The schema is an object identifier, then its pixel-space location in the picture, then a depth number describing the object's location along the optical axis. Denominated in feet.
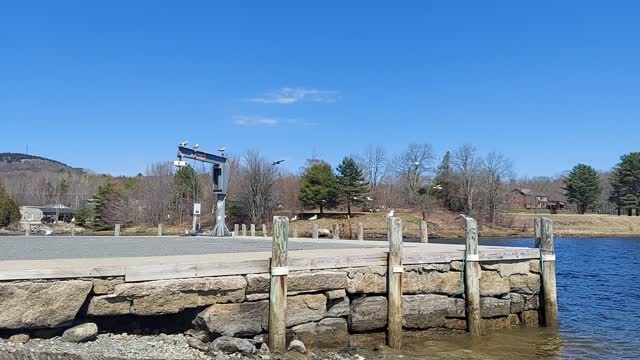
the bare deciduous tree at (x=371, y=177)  291.30
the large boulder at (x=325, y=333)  32.45
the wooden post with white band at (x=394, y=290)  34.50
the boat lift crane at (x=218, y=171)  82.69
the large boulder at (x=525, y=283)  41.16
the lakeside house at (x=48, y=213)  300.20
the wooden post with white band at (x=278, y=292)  30.42
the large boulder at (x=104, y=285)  27.07
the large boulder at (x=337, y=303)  33.50
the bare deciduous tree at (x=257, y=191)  224.74
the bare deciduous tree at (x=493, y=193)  242.37
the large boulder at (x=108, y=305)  26.96
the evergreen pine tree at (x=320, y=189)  230.27
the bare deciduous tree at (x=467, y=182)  248.93
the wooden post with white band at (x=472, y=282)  37.81
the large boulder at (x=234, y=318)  29.60
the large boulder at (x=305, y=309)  32.04
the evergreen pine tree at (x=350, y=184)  232.73
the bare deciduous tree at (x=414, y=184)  249.75
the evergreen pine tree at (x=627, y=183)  275.18
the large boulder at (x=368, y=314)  34.47
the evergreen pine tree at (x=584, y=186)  282.97
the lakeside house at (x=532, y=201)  327.78
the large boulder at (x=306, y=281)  30.94
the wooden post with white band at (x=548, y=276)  41.75
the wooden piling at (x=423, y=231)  61.54
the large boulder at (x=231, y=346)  28.07
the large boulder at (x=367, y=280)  34.45
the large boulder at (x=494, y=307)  39.70
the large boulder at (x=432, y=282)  36.65
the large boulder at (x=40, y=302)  24.80
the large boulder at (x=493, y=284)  39.88
